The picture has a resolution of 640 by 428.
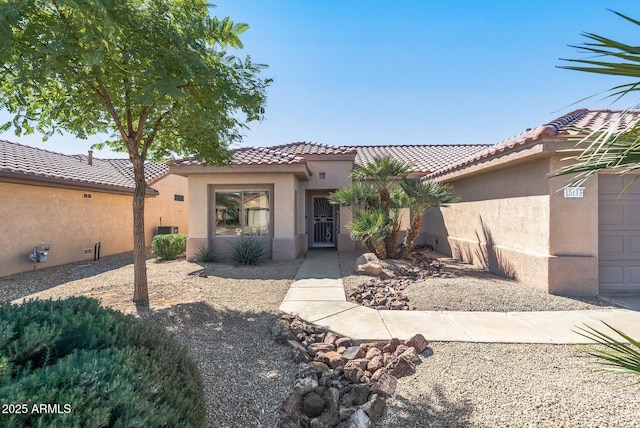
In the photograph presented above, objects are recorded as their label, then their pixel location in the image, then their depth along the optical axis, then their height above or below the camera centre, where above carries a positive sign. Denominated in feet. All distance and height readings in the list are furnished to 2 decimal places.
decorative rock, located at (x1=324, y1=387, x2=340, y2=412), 10.89 -7.10
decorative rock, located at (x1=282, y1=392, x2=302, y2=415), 10.45 -7.01
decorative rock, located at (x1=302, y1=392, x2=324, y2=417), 10.76 -7.17
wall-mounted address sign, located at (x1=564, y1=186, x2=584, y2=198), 23.17 +1.25
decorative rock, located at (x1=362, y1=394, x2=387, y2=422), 10.20 -6.93
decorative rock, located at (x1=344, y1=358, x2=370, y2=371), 13.33 -7.02
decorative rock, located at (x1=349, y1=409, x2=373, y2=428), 9.78 -7.04
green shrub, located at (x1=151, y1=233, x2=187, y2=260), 39.98 -4.89
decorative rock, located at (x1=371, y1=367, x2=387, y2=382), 12.41 -7.00
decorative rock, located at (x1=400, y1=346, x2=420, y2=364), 13.70 -6.84
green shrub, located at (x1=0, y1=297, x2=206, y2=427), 4.87 -3.13
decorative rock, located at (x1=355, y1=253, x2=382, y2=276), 30.35 -5.84
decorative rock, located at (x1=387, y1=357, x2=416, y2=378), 12.89 -7.00
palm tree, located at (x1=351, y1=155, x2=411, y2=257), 35.22 +3.26
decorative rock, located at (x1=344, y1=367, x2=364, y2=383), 12.44 -7.01
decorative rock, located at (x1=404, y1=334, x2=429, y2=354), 14.83 -6.78
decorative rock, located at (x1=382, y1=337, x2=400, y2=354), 15.02 -6.98
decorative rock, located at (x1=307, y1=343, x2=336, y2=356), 14.67 -6.98
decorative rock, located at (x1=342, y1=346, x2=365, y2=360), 14.33 -7.10
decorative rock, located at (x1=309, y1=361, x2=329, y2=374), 12.95 -6.99
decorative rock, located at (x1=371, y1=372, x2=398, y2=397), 11.57 -7.04
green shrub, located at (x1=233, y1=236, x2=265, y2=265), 36.32 -5.19
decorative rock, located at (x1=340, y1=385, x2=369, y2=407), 11.13 -7.15
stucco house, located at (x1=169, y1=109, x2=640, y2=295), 23.27 -0.14
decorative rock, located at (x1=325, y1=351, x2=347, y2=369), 13.47 -6.93
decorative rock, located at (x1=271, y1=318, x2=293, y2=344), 15.55 -6.65
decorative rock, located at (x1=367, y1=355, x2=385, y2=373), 13.28 -7.02
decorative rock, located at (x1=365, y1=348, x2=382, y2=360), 14.25 -6.99
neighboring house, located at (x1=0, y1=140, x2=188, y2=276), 31.73 +0.52
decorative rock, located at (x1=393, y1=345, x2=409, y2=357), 14.33 -6.92
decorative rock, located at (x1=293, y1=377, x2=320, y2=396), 11.24 -6.81
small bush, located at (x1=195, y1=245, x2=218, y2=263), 37.93 -5.77
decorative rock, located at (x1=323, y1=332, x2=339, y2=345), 15.83 -7.03
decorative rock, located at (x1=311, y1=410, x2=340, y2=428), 9.91 -7.25
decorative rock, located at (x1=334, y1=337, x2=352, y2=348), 15.61 -7.06
